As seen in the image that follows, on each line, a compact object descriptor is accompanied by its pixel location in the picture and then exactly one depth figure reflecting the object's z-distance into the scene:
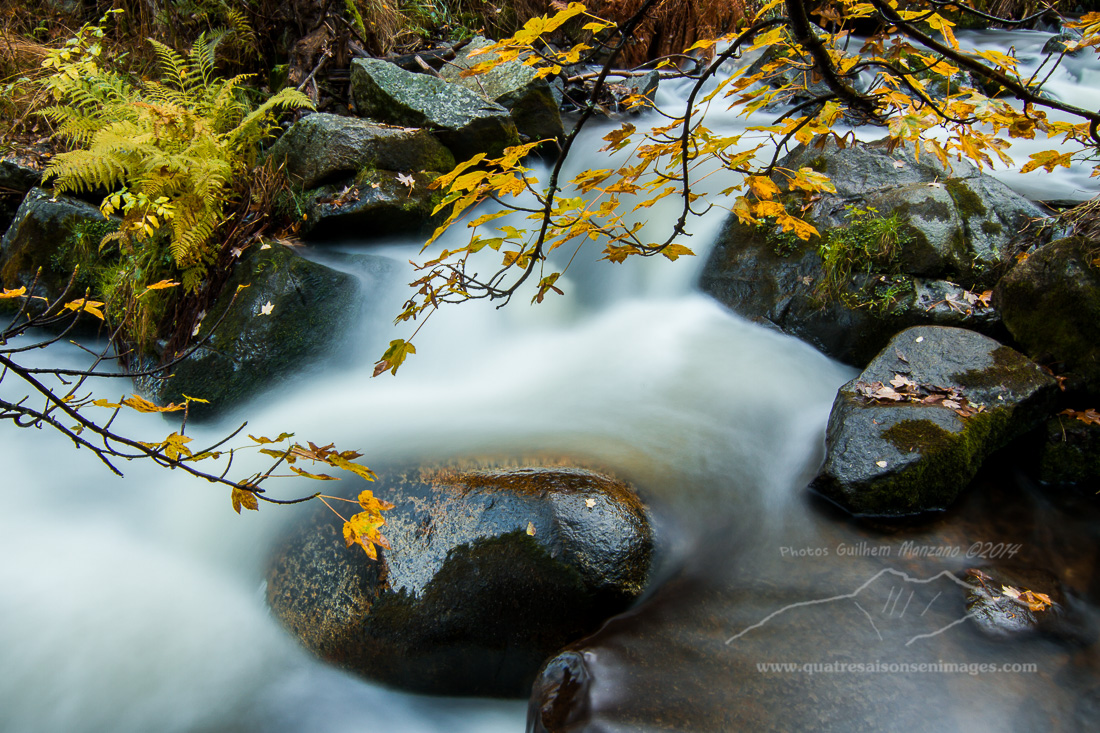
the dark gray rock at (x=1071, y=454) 3.42
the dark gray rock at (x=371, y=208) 4.96
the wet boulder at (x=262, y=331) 4.29
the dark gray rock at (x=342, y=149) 5.04
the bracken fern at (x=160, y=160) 4.44
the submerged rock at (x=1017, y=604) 2.53
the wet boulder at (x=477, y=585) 2.63
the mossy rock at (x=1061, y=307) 3.46
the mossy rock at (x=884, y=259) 4.11
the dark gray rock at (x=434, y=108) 5.51
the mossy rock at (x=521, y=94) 6.08
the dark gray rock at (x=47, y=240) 5.07
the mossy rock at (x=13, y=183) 5.64
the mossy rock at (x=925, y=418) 3.10
